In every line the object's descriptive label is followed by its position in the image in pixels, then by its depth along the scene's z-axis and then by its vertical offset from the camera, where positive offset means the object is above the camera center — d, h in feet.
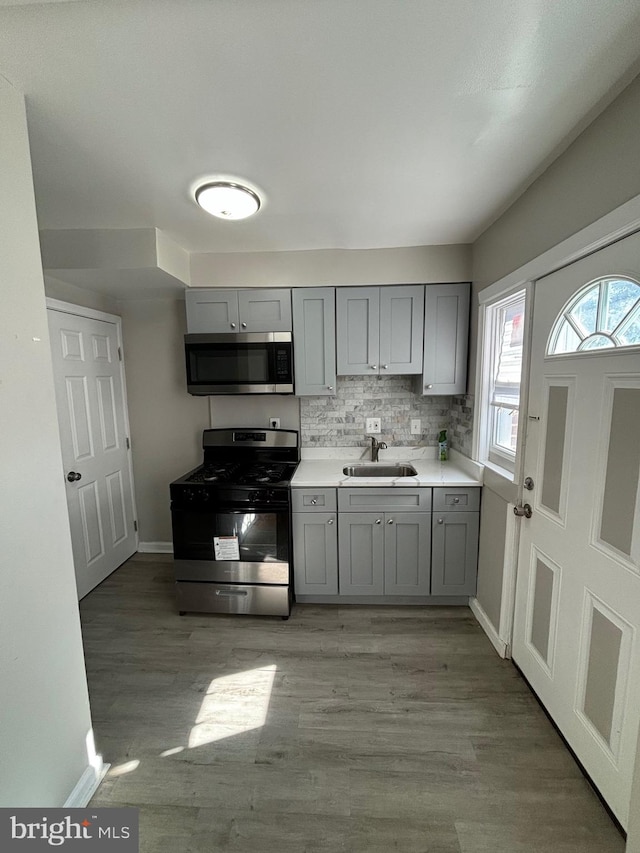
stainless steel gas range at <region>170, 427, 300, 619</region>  7.11 -3.43
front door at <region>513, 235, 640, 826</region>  3.64 -1.65
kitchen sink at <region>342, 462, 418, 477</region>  8.68 -2.26
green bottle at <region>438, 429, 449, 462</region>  8.74 -1.67
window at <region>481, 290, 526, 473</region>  6.30 +0.09
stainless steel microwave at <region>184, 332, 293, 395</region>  7.91 +0.54
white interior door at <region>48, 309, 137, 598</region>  7.72 -1.43
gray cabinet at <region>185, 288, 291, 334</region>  7.90 +1.75
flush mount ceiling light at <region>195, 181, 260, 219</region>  5.06 +2.90
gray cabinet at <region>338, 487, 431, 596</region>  7.26 -3.45
